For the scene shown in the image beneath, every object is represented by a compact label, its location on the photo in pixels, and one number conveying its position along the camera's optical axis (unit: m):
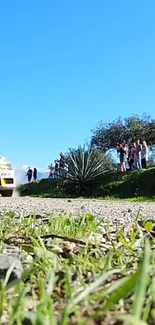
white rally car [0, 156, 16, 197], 17.72
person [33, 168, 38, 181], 44.34
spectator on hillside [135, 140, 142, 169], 29.69
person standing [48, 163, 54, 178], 36.41
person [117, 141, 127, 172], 29.58
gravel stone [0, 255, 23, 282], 1.32
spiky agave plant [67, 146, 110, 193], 26.60
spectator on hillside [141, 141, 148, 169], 29.03
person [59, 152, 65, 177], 28.14
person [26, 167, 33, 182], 43.66
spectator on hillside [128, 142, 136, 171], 30.04
